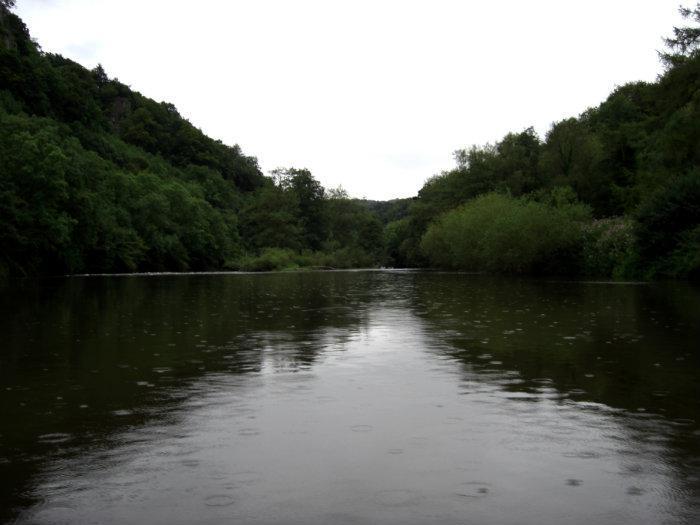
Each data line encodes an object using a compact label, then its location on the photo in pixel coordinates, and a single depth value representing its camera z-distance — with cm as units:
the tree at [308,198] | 13199
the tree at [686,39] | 4150
